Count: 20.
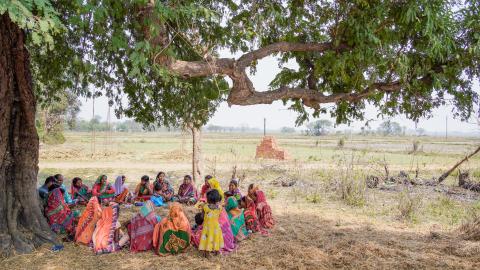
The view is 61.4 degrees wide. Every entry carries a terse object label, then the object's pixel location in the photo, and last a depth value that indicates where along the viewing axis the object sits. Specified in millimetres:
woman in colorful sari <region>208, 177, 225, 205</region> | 7414
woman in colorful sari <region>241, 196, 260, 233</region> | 7043
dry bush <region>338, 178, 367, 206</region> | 9995
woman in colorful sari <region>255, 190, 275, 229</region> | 7328
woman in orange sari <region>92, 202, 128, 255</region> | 5957
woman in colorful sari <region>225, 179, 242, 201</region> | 7559
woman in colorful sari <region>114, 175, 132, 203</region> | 9298
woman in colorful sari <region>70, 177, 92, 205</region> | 8711
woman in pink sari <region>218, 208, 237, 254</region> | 6051
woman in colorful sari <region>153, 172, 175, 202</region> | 9391
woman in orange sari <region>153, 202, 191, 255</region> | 5926
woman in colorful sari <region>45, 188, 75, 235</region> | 6676
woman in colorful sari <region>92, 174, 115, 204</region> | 8969
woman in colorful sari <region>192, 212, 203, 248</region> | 6160
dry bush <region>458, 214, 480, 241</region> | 6719
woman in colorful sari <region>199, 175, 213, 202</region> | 8055
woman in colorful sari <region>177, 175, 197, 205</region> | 9344
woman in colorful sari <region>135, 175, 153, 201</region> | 9341
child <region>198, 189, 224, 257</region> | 5758
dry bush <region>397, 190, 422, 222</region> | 8562
